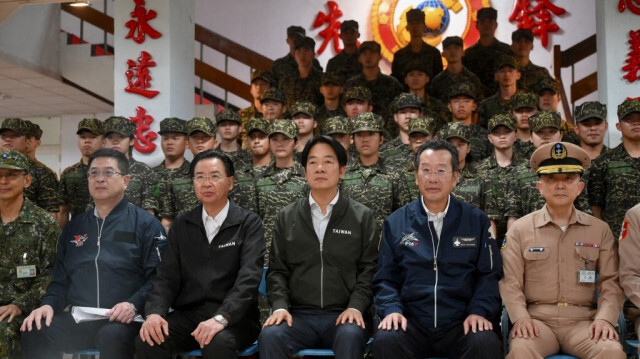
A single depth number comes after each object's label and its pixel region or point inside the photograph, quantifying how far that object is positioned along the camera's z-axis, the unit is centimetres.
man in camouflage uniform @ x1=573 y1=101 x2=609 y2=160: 461
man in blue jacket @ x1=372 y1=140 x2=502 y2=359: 304
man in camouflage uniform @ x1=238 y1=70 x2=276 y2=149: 671
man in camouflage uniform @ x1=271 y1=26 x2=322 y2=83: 709
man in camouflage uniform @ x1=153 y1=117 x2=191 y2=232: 488
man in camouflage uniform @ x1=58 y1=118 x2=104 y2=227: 516
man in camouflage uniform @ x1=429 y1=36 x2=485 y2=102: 658
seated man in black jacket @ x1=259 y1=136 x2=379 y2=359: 317
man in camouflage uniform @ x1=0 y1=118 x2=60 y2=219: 505
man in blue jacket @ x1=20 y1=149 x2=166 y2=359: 340
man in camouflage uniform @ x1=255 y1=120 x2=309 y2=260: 458
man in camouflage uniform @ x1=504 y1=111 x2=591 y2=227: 425
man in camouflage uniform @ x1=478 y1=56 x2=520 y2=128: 602
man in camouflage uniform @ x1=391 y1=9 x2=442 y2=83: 716
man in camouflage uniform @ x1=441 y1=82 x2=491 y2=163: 533
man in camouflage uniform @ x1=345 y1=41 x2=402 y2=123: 641
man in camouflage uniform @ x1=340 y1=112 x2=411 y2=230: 442
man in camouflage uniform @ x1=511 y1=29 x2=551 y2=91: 664
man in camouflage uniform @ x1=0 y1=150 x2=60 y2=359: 364
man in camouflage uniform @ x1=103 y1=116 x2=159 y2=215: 492
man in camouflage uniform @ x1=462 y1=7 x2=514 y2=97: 709
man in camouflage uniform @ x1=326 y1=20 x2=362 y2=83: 731
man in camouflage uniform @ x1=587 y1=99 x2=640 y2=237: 427
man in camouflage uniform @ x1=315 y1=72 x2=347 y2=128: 620
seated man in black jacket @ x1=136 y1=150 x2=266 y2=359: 320
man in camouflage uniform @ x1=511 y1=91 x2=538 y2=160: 518
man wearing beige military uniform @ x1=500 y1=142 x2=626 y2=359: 311
